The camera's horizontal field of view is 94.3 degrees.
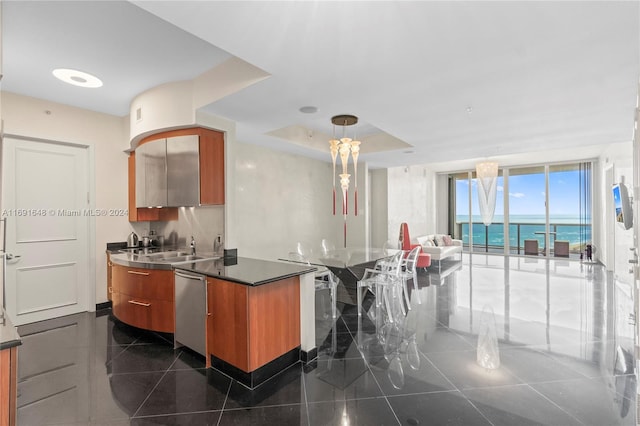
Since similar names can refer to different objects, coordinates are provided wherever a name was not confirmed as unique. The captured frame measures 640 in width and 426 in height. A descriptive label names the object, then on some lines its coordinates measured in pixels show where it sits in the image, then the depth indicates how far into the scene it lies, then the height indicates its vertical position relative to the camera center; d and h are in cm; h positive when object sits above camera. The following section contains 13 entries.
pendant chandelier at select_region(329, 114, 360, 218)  396 +100
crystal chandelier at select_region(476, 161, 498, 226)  920 +55
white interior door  364 -14
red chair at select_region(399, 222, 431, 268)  666 -71
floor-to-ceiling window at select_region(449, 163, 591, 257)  831 +12
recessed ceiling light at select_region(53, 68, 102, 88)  313 +153
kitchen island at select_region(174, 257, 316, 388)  241 -89
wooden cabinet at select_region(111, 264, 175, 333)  312 -89
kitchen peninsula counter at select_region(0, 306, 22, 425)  116 -63
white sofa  705 -79
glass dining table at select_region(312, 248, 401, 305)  399 -65
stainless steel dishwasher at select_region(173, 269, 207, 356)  274 -90
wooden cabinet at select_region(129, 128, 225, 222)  345 +68
